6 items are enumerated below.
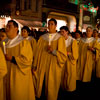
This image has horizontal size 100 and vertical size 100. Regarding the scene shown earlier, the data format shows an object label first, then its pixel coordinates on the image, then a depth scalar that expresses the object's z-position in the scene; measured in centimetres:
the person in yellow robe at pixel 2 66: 239
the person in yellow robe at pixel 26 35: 507
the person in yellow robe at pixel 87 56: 570
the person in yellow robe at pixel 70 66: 466
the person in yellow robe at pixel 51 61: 370
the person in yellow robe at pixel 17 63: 288
